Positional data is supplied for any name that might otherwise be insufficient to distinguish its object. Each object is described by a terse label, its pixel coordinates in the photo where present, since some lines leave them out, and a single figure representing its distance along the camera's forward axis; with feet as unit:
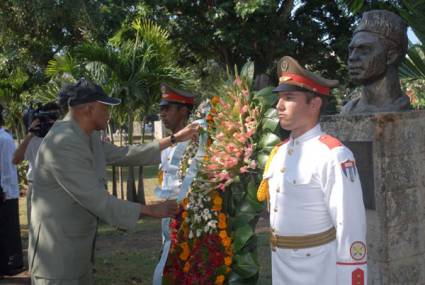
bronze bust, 12.82
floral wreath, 12.20
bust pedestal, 12.34
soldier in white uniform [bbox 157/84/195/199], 13.60
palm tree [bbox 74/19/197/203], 32.88
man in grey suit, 9.95
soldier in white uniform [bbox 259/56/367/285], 8.13
